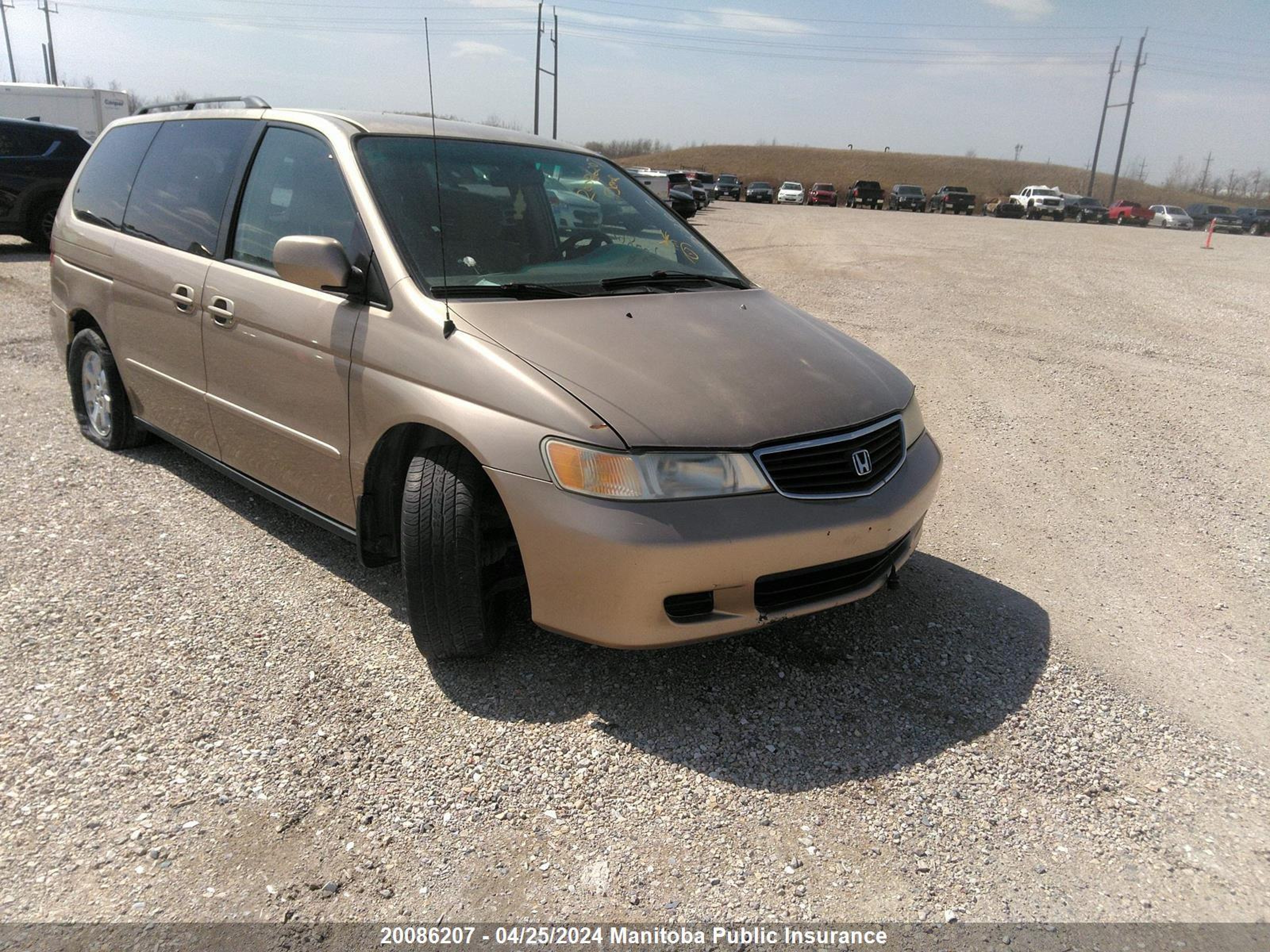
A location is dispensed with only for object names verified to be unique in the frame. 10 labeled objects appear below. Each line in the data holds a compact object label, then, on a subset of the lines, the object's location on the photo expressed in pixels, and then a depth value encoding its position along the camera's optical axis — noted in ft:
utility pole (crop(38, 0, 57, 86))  196.03
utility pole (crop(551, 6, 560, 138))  157.38
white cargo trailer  85.20
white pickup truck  161.48
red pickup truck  160.76
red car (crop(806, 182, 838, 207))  172.45
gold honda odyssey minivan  8.54
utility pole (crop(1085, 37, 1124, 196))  225.35
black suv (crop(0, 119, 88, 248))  41.47
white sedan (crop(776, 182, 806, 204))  172.55
